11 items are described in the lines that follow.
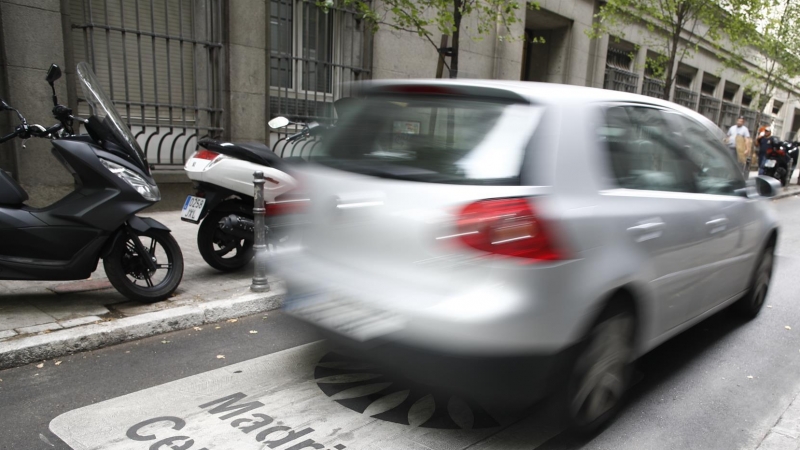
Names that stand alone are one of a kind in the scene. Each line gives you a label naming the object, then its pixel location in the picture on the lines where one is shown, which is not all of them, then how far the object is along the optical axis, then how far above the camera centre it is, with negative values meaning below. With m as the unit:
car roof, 2.87 +0.14
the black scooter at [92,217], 4.10 -0.88
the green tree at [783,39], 18.09 +2.80
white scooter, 5.36 -0.83
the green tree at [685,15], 12.44 +2.42
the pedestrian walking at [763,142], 17.67 -0.45
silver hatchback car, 2.52 -0.58
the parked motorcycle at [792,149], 17.52 -0.64
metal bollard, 4.98 -1.20
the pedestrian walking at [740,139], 16.95 -0.40
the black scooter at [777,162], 17.36 -1.02
